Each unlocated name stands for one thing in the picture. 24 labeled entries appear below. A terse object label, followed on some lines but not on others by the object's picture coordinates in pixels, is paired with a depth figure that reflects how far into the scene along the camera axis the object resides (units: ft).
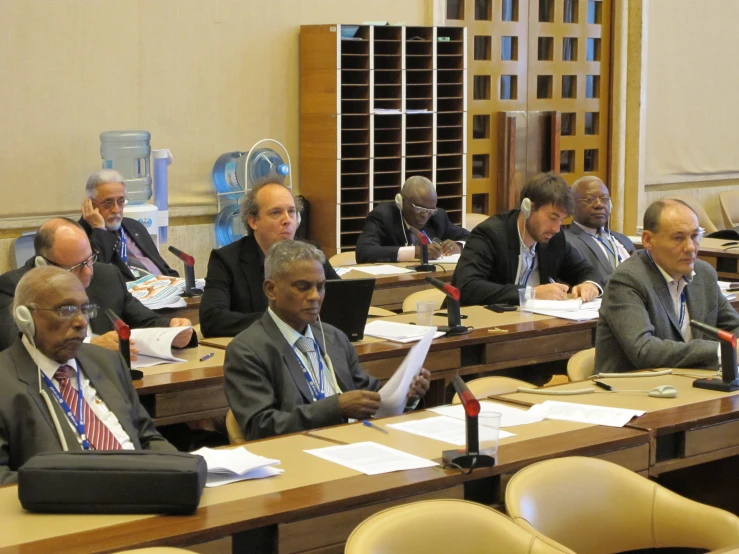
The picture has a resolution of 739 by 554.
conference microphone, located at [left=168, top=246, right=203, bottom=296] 19.58
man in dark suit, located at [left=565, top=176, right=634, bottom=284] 21.06
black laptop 14.10
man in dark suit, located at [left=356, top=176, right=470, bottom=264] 23.58
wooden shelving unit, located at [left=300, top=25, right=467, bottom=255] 28.22
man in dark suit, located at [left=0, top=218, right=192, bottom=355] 14.12
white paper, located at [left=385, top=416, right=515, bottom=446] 10.37
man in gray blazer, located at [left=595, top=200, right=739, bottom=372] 13.60
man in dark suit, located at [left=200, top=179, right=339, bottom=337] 15.44
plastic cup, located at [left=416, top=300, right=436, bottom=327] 15.84
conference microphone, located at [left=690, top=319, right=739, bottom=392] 12.30
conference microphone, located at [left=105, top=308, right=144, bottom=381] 12.38
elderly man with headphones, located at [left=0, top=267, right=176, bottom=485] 9.55
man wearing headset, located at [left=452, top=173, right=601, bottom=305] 18.17
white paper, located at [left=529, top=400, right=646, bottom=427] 11.09
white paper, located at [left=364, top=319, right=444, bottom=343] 15.03
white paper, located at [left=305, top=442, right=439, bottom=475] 9.42
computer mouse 12.08
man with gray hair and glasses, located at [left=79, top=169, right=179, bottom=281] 20.35
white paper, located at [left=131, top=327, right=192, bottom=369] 13.79
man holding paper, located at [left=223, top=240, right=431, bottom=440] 10.93
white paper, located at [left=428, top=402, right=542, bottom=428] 11.16
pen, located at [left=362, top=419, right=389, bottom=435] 10.70
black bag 8.20
